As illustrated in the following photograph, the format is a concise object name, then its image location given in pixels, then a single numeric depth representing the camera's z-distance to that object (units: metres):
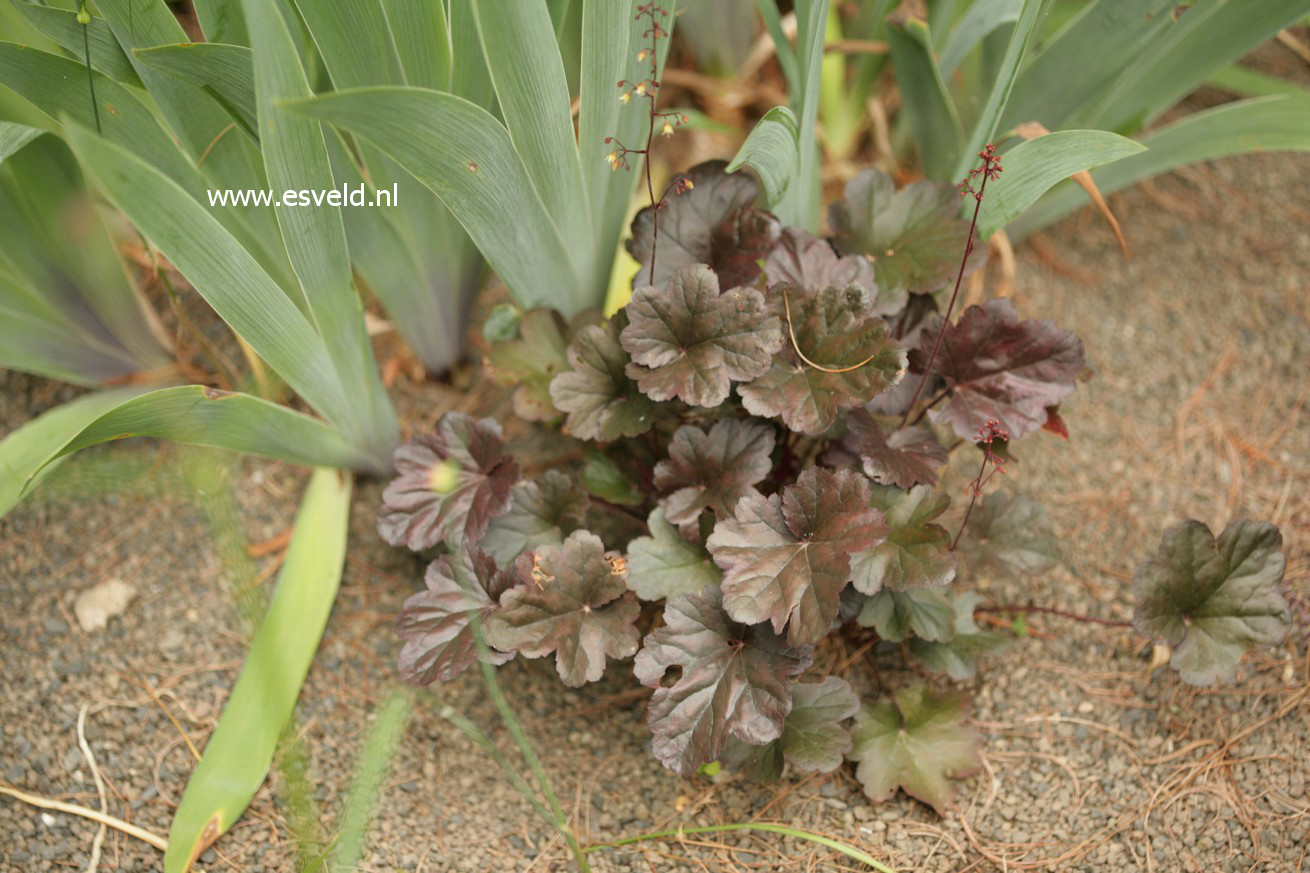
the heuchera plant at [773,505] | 0.99
